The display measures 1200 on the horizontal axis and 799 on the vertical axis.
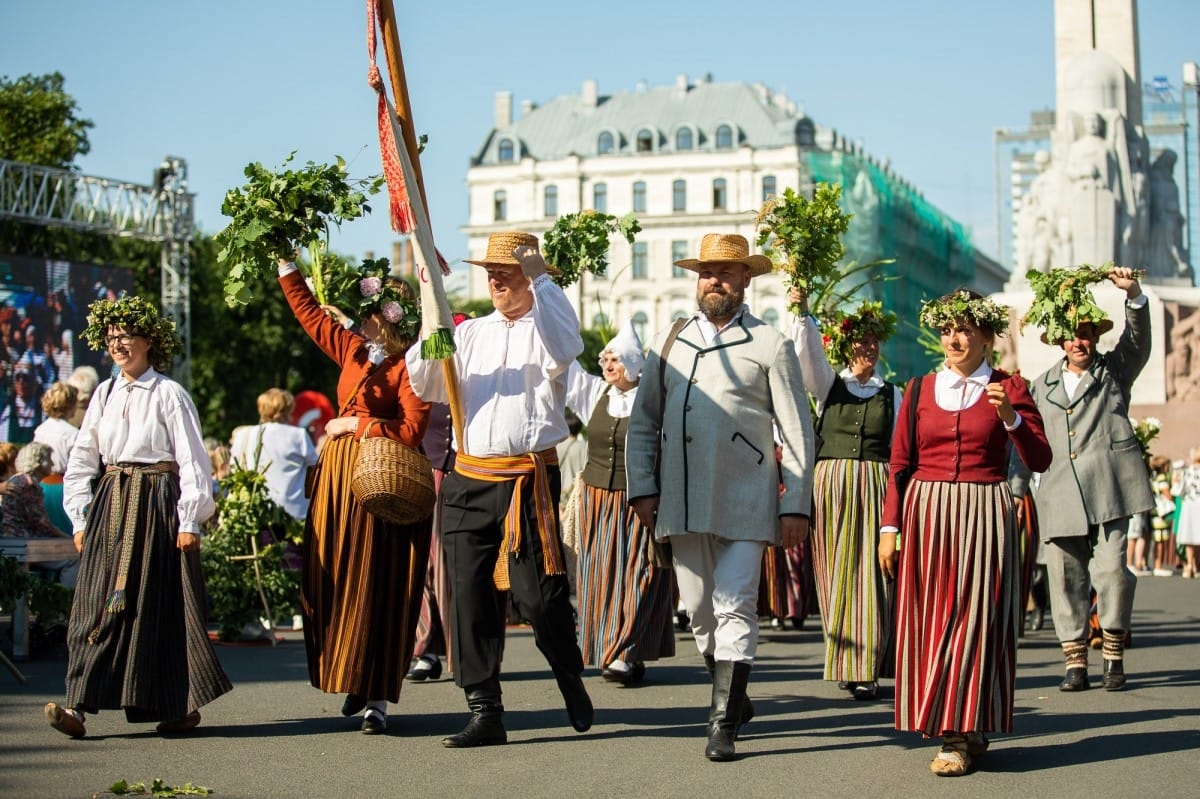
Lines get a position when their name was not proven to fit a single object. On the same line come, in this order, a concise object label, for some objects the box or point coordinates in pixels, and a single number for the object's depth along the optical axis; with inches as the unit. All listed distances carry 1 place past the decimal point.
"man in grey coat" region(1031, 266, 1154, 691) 389.7
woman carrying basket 310.5
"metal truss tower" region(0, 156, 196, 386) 1052.3
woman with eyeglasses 301.7
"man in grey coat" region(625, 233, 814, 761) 288.2
